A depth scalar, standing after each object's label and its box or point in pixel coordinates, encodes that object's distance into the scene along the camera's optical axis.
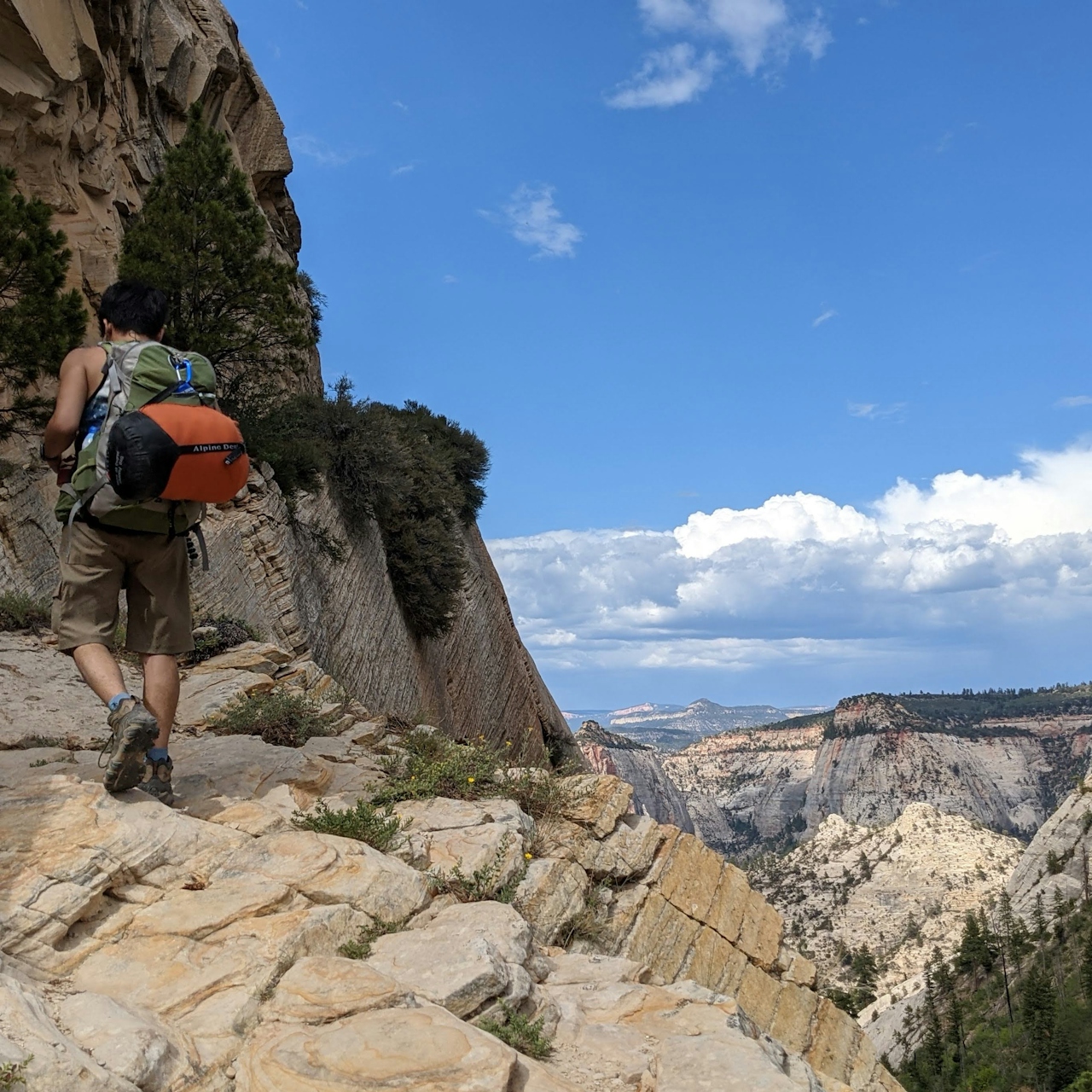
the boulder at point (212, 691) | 7.39
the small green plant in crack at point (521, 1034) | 3.33
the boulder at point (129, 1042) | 2.77
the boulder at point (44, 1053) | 2.54
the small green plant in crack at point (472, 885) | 4.60
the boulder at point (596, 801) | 6.20
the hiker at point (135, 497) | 4.31
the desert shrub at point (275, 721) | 6.76
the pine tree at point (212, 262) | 14.38
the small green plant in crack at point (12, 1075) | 2.44
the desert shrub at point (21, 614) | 9.27
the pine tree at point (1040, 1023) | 52.38
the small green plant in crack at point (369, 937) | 3.80
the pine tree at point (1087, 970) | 57.81
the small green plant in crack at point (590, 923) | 5.12
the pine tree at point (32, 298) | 10.78
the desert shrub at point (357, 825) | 4.88
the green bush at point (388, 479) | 16.14
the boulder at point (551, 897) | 4.95
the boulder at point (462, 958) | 3.49
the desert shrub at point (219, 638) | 9.46
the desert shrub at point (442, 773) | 5.79
